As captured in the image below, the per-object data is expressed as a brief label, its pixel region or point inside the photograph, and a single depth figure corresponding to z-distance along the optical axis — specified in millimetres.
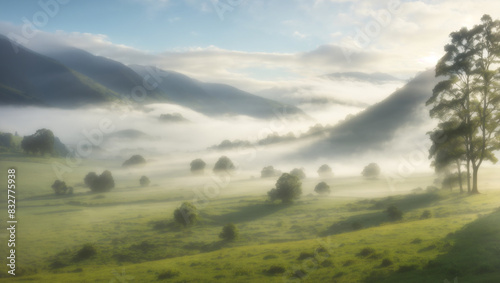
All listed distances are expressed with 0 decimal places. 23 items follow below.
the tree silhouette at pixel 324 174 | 195500
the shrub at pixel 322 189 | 114250
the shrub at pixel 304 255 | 39906
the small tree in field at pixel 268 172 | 189288
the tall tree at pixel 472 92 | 52125
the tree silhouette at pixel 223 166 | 191250
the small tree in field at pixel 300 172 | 173788
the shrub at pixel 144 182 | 157250
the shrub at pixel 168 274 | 39406
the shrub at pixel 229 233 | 60081
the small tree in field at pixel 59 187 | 119375
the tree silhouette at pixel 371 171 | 162750
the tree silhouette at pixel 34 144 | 196000
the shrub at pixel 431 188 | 91038
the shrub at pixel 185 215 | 72375
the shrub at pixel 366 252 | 36156
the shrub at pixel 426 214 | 53862
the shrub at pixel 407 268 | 28062
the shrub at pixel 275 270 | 36625
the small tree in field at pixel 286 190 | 95625
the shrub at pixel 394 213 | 58031
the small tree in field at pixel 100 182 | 133625
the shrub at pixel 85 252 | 53266
